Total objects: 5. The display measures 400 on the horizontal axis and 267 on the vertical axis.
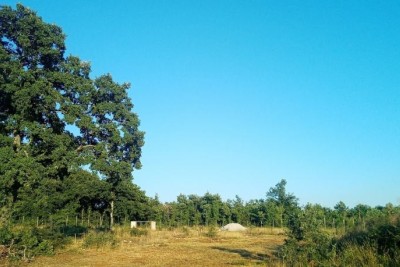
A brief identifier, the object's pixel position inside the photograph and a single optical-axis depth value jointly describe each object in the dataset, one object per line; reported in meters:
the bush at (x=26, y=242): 15.03
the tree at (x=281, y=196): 60.19
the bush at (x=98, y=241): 21.00
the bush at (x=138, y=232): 31.02
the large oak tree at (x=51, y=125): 19.80
